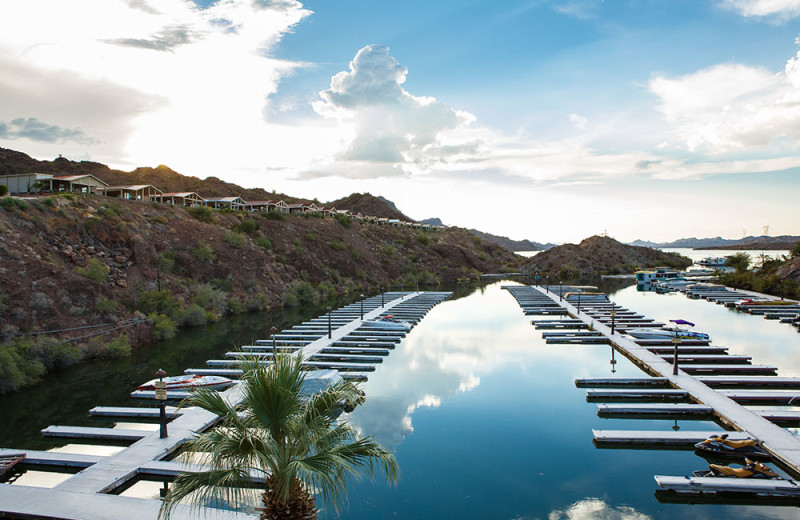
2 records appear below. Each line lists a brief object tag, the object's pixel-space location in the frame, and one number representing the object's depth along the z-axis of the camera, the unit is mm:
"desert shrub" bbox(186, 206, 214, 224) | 55438
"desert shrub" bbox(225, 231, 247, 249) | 51031
